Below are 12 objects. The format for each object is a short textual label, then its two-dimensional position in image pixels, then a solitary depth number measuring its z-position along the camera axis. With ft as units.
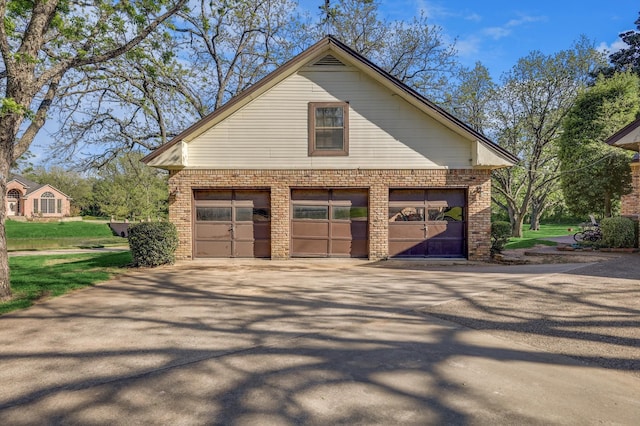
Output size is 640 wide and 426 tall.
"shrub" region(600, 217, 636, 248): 44.62
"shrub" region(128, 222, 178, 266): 38.50
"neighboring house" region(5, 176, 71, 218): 177.06
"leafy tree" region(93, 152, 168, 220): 98.06
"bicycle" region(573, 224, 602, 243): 51.90
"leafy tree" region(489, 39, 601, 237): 72.95
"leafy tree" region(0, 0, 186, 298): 25.34
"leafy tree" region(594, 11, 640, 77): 121.08
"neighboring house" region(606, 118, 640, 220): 41.93
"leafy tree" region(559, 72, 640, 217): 61.11
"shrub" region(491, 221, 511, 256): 44.06
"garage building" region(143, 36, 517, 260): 42.04
